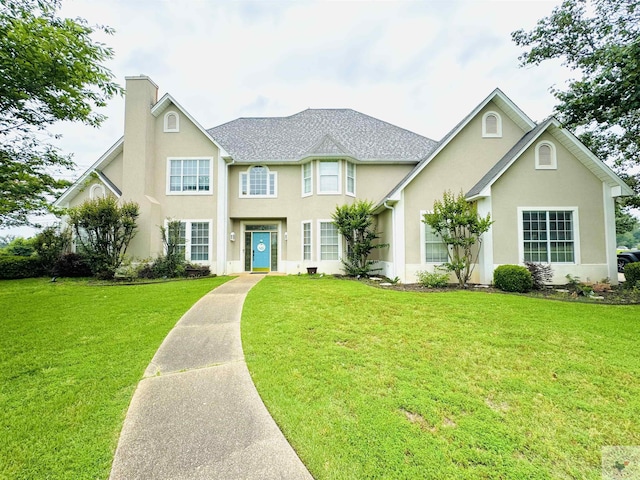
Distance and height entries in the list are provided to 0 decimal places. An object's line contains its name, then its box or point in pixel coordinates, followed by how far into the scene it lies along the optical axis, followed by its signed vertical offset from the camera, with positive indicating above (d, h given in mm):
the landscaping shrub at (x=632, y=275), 9773 -946
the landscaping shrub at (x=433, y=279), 10344 -1139
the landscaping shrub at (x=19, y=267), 13742 -868
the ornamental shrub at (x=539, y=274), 9945 -916
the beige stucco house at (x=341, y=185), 10406 +2999
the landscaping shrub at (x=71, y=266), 12859 -764
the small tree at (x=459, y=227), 10094 +837
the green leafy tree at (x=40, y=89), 5035 +3419
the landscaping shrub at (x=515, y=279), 9375 -1035
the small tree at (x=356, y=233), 12656 +777
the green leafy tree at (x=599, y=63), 7430 +5665
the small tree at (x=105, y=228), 12227 +998
